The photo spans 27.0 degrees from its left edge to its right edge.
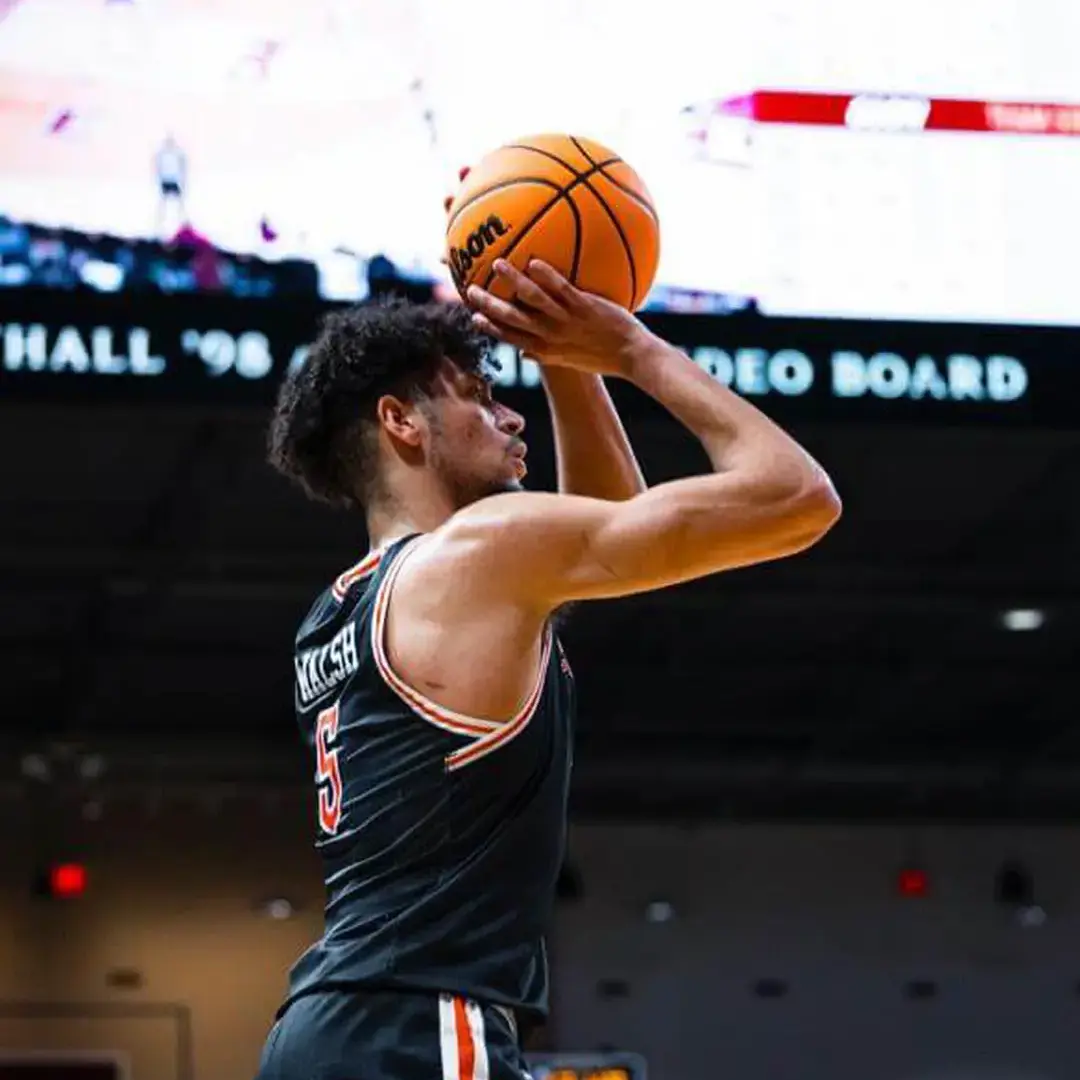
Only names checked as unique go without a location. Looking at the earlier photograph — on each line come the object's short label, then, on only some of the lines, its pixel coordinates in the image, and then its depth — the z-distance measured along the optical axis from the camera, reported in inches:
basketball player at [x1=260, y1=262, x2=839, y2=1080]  111.7
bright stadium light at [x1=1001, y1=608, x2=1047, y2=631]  447.8
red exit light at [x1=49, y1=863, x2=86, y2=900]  542.0
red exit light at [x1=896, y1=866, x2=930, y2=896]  580.4
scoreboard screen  293.1
